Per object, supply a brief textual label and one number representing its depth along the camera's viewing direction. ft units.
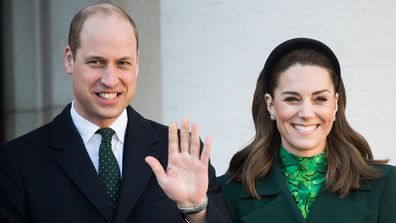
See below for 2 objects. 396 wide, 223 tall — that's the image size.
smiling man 23.36
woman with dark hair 24.84
